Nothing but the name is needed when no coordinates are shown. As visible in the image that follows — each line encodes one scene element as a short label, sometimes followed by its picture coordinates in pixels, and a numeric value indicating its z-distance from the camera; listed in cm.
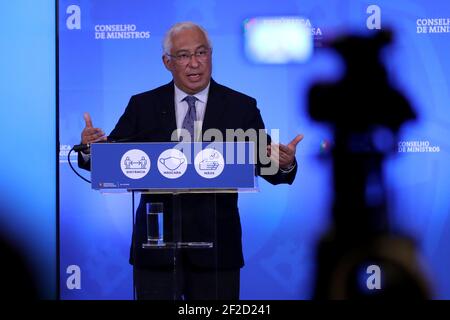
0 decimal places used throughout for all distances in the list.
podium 797
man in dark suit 948
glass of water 810
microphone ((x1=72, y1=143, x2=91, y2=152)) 876
